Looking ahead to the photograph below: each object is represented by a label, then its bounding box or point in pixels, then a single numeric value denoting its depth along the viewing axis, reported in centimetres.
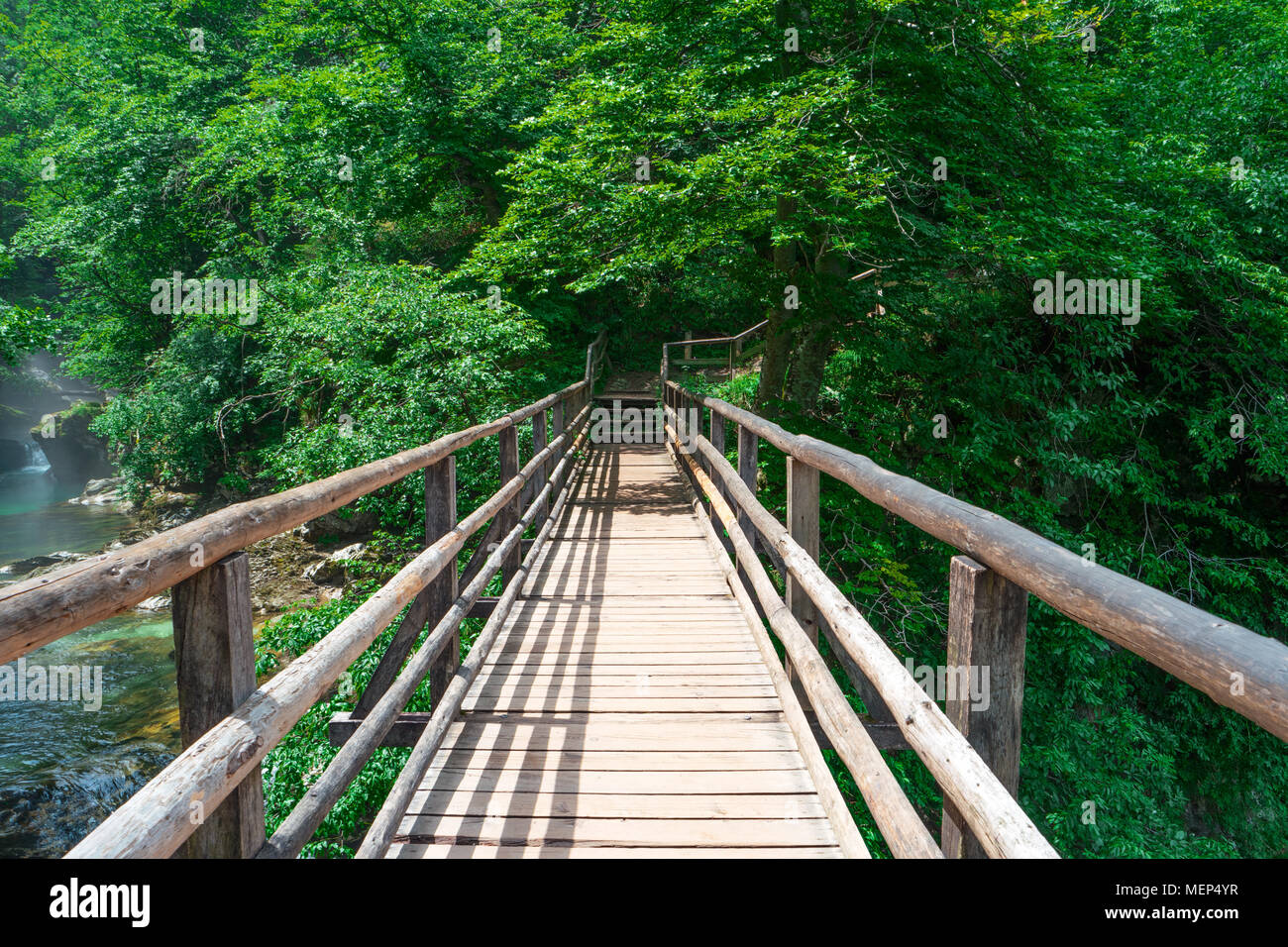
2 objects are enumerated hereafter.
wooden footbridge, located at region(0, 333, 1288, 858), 114
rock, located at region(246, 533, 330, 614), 1137
